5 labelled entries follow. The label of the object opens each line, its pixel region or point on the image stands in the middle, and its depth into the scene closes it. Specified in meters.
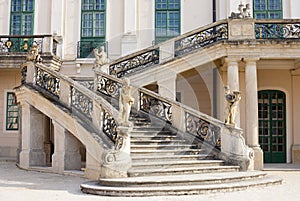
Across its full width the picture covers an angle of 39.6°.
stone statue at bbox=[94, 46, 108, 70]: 14.41
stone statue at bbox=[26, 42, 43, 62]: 13.82
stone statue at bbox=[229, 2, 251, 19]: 14.03
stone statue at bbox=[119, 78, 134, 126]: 9.98
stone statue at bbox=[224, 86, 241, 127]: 11.36
